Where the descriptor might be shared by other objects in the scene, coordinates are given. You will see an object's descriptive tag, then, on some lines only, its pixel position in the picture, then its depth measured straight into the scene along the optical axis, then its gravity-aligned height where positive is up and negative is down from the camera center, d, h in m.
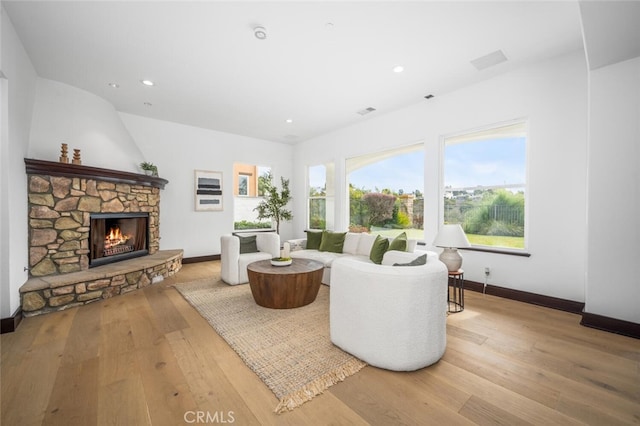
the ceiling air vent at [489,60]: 3.13 +1.86
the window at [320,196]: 6.45 +0.39
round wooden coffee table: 3.05 -0.87
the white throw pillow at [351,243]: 4.53 -0.54
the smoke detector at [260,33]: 2.67 +1.82
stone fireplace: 3.16 -0.39
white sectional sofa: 4.08 -0.67
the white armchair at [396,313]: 1.84 -0.72
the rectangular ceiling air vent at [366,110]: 4.84 +1.88
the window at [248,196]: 6.70 +0.39
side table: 3.05 -1.11
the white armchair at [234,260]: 4.04 -0.75
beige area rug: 1.79 -1.14
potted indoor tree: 6.56 +0.24
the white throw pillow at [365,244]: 4.36 -0.53
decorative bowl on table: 3.43 -0.65
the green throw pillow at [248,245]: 4.43 -0.56
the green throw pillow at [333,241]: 4.65 -0.53
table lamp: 2.98 -0.34
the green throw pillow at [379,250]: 3.71 -0.53
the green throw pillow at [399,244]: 3.59 -0.43
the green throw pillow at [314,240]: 4.95 -0.52
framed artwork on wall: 5.93 +0.47
